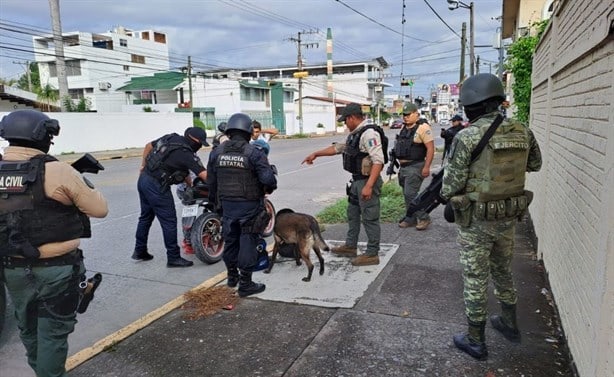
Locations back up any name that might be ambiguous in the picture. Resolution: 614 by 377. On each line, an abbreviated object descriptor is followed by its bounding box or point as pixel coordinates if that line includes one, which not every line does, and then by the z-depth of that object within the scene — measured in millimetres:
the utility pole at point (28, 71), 45922
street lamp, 22905
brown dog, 4656
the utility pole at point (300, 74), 45584
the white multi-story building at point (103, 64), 53562
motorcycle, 5484
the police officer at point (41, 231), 2436
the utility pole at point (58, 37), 23906
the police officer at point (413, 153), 6531
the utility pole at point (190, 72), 38747
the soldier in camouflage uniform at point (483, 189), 2943
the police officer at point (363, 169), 4766
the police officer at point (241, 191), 4137
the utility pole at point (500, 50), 17875
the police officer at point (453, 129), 7871
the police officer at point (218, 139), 6493
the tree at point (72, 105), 25578
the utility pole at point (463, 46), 26406
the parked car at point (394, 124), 60088
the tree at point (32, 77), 50175
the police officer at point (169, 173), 5250
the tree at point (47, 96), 31656
